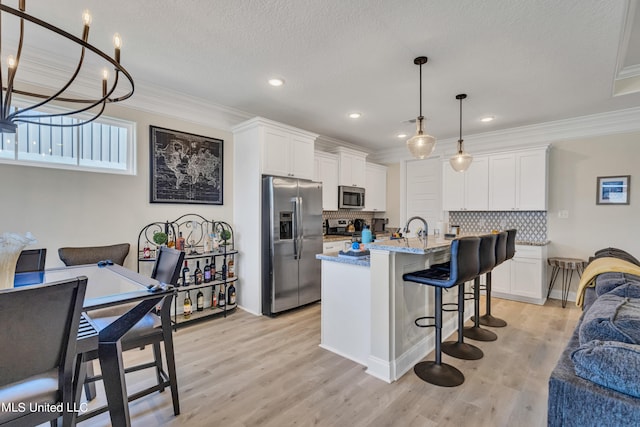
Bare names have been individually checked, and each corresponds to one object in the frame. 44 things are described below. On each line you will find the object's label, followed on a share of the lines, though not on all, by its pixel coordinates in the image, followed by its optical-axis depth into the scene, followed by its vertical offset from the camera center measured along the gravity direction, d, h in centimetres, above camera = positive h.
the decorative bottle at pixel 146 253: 329 -43
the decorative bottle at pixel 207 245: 372 -39
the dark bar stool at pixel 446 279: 218 -50
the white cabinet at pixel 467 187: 499 +46
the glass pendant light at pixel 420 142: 283 +68
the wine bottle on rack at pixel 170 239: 348 -30
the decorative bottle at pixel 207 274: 371 -74
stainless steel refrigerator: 380 -38
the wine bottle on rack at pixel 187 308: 354 -112
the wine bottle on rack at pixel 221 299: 389 -111
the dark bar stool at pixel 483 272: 256 -51
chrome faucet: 296 -21
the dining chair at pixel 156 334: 181 -75
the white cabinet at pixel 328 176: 504 +65
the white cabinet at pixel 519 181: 450 +51
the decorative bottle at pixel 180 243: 347 -34
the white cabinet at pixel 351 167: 542 +88
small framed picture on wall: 416 +33
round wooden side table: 417 -80
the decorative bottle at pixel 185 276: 352 -74
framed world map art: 356 +59
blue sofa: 98 -59
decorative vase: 143 -19
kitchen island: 236 -81
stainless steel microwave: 542 +31
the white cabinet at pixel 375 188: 616 +54
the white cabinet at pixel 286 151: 390 +87
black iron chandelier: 110 +70
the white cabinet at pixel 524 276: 430 -93
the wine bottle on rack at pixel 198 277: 363 -77
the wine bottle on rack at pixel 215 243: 385 -38
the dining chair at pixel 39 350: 99 -48
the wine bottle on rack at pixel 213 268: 382 -70
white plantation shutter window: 274 +69
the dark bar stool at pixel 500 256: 294 -44
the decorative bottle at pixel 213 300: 390 -112
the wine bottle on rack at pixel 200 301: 377 -110
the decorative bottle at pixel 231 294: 396 -106
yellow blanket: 221 -43
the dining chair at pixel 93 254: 281 -39
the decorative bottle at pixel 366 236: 294 -22
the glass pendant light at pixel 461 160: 367 +66
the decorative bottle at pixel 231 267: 402 -73
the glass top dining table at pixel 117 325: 149 -56
